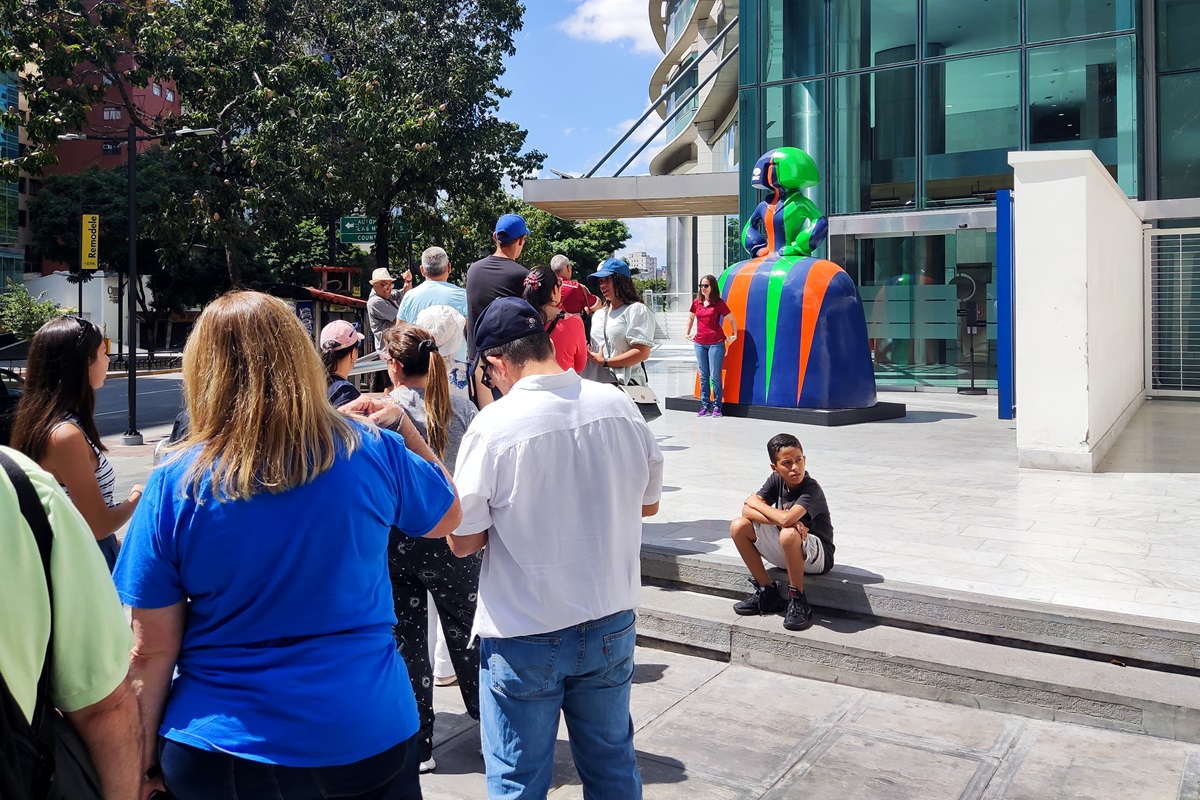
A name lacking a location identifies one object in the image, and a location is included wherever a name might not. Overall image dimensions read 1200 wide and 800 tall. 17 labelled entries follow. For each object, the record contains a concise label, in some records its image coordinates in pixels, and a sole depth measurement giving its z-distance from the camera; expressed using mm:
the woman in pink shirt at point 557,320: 5281
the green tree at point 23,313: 37991
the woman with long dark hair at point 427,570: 3896
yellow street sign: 20062
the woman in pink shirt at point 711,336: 12477
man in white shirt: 2758
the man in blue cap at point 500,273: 5691
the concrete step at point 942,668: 4203
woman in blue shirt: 2066
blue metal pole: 9258
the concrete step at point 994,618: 4438
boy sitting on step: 5023
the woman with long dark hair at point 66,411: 3488
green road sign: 20250
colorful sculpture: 12344
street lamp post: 13109
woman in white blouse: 7375
